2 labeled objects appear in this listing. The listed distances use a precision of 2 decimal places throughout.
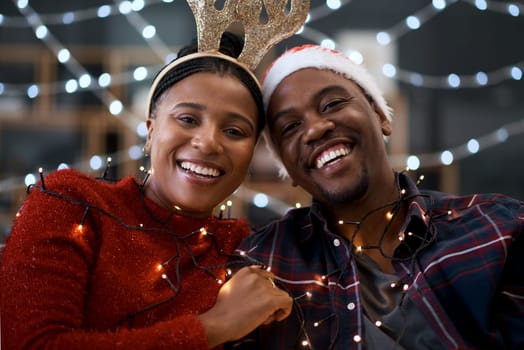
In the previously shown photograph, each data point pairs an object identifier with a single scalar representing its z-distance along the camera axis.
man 1.07
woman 0.92
